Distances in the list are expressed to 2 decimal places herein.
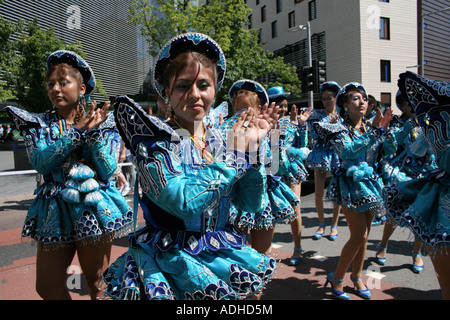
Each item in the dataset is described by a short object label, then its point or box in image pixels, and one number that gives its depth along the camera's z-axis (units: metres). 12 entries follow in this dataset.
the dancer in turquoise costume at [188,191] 1.35
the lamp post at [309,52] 13.36
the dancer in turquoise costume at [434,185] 2.04
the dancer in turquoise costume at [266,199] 3.02
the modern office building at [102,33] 16.72
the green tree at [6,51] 9.42
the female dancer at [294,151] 3.80
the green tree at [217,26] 14.80
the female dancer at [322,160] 5.25
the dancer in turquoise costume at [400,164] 3.86
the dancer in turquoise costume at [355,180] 3.20
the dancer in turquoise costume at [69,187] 2.31
